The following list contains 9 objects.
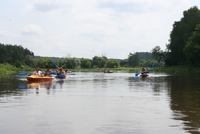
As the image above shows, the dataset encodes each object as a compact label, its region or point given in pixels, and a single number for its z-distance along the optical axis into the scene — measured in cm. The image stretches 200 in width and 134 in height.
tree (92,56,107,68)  17535
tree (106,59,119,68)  17515
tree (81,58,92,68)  17395
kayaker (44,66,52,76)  4159
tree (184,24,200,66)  7669
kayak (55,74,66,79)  4477
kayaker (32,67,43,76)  3780
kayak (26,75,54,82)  3578
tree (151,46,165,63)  10681
